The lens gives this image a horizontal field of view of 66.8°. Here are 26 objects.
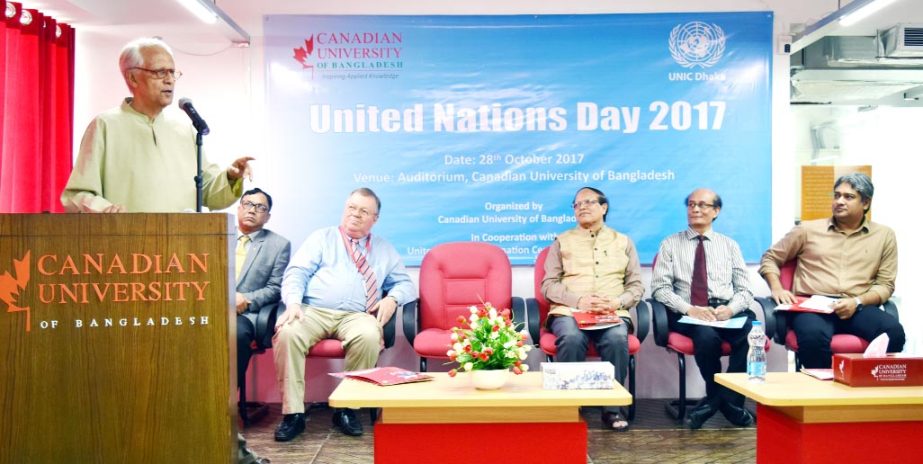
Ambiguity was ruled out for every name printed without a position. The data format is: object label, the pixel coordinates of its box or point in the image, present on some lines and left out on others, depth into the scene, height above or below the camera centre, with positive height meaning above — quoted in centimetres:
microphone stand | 236 +18
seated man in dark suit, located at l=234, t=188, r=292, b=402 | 411 -17
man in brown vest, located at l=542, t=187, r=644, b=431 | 405 -25
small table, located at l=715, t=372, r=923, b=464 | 242 -70
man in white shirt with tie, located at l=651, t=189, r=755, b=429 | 391 -36
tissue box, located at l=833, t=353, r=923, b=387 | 258 -53
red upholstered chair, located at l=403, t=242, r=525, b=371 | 424 -33
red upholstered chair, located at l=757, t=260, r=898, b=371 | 386 -61
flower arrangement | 252 -42
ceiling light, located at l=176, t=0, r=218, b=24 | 392 +127
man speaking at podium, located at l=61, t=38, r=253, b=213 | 247 +28
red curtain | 400 +74
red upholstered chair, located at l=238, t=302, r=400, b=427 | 385 -63
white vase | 250 -53
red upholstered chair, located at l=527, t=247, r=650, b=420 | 390 -61
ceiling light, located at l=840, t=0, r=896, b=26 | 399 +126
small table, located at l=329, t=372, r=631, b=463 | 243 -71
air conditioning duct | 470 +117
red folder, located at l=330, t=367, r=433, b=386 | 265 -57
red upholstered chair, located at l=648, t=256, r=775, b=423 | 395 -64
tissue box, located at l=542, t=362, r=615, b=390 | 251 -53
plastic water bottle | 279 -53
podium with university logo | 205 -32
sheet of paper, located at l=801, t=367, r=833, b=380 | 279 -60
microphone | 226 +39
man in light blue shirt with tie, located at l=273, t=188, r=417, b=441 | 378 -39
